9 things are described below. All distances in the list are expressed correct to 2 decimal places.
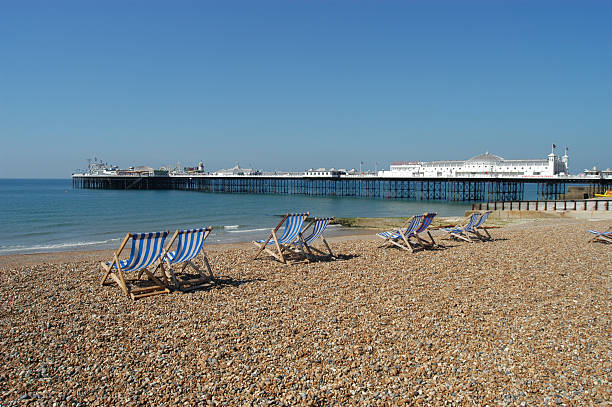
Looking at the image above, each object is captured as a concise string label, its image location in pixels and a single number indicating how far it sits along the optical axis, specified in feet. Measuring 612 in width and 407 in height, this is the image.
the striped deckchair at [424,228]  27.63
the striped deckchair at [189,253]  18.15
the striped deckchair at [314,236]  24.40
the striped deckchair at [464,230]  31.76
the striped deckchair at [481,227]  32.28
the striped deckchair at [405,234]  26.93
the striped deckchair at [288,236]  23.93
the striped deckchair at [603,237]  29.71
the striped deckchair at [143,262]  16.80
